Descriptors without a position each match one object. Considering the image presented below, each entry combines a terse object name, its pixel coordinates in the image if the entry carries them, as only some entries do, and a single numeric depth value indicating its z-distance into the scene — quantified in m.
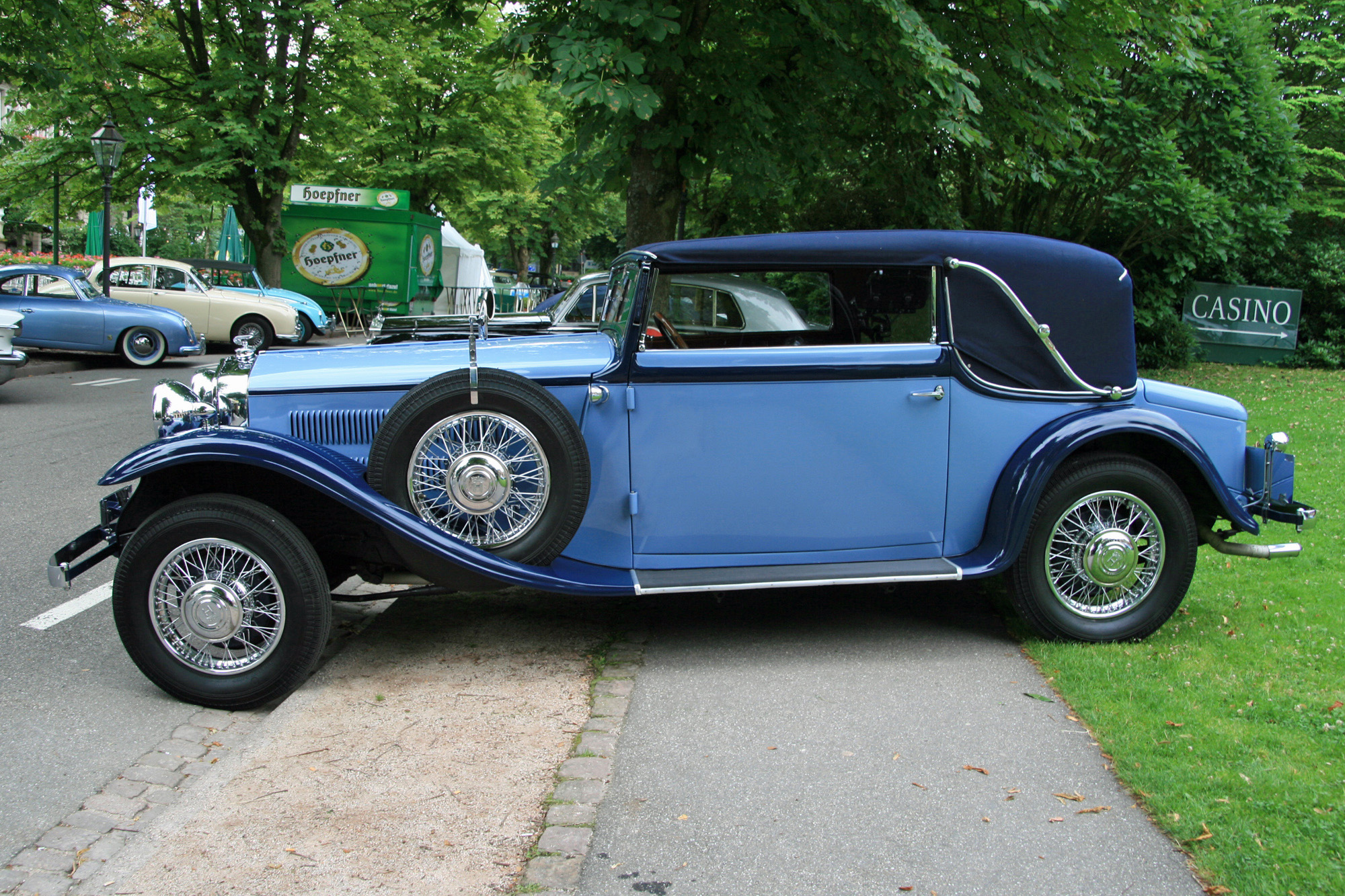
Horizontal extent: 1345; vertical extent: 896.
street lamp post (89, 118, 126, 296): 19.41
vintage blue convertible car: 4.12
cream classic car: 20.25
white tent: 32.41
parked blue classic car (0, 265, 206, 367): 16.16
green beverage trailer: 25.67
